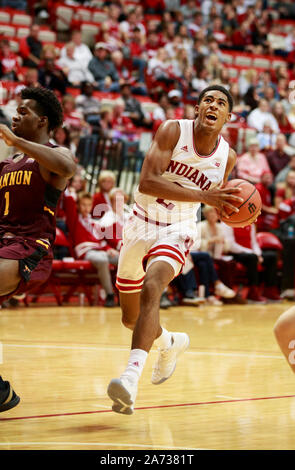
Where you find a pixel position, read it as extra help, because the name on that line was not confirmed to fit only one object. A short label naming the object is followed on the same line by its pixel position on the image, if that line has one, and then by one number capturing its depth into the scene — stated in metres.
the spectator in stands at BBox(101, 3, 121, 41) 17.71
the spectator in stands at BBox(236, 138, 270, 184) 14.63
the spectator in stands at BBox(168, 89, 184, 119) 16.05
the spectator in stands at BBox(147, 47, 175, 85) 17.42
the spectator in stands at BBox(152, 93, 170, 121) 15.59
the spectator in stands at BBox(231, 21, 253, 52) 21.86
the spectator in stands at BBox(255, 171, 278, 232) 13.88
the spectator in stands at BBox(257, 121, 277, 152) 16.33
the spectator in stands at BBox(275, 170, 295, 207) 13.89
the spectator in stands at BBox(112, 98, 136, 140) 14.33
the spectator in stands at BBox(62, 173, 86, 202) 11.59
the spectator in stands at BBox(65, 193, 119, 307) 11.06
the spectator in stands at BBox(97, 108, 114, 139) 13.91
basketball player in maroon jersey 4.49
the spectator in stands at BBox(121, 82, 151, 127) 15.21
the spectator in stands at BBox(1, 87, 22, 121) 12.33
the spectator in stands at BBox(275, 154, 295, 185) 15.12
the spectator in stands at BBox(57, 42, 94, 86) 15.54
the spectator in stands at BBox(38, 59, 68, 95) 14.05
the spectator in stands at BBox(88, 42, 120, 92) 16.05
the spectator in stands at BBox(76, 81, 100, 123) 14.30
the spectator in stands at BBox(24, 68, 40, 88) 12.98
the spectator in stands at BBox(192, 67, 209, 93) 17.98
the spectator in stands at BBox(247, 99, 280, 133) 17.27
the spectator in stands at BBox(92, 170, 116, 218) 11.59
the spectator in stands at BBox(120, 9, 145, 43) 18.22
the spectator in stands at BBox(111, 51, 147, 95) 16.72
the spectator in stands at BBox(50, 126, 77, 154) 11.97
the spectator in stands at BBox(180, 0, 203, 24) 21.06
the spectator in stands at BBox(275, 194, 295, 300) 13.01
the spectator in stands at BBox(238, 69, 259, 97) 18.17
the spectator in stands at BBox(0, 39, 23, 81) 14.01
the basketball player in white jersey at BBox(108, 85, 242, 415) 4.90
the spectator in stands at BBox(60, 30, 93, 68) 16.06
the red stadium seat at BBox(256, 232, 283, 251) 12.95
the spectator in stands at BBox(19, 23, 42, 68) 15.36
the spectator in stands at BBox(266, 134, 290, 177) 15.56
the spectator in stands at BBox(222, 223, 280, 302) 12.37
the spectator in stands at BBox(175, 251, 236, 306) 11.59
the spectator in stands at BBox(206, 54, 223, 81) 18.41
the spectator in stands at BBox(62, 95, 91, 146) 13.04
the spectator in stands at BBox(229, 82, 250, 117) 17.08
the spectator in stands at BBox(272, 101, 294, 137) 17.67
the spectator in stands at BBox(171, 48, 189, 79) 17.97
